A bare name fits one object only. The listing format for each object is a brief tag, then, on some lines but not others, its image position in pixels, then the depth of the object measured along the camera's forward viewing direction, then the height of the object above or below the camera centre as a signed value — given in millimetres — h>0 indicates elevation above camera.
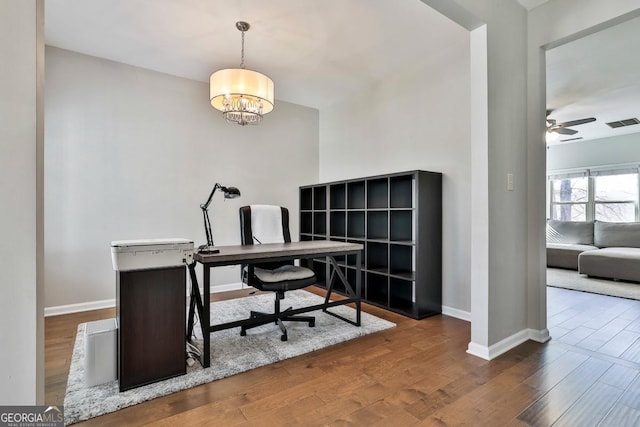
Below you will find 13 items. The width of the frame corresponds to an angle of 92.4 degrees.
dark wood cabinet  1703 -630
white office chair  2445 -470
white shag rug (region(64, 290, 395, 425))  1627 -986
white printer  1691 -220
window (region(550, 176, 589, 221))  6441 +320
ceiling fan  4352 +1266
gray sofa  4406 -590
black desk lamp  2219 +39
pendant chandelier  2498 +1011
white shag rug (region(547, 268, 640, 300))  3871 -1002
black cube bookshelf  3010 -201
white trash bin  1716 -790
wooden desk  1997 -319
